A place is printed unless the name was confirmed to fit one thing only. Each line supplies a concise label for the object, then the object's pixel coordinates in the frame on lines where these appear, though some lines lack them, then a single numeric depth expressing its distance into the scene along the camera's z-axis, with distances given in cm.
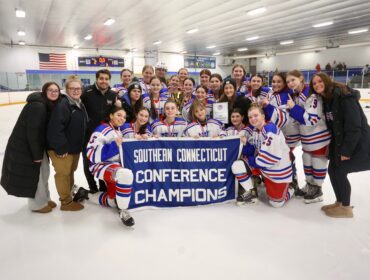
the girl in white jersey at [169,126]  303
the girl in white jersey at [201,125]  301
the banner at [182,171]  279
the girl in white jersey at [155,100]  331
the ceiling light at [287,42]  1659
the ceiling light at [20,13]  872
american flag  1741
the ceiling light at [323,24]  1130
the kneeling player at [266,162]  265
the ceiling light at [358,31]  1312
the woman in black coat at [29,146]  250
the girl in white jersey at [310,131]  270
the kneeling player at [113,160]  250
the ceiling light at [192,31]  1234
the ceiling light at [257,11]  903
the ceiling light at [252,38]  1505
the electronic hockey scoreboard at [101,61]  1841
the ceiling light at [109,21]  1017
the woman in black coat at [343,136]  234
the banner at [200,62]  2270
